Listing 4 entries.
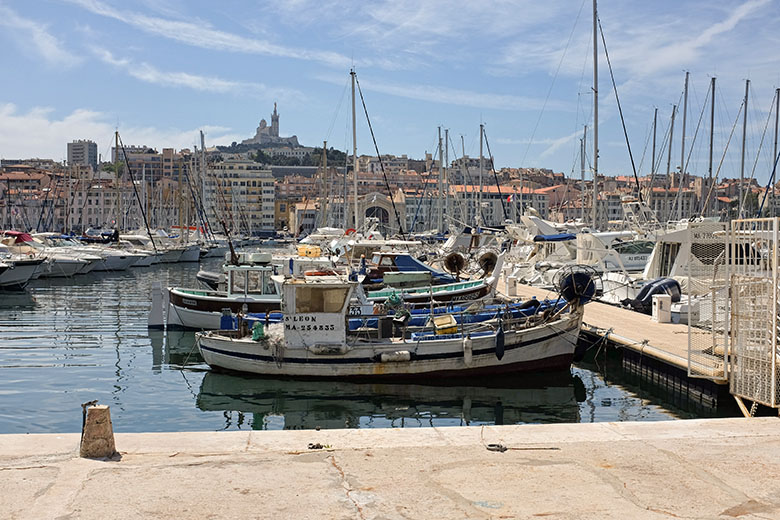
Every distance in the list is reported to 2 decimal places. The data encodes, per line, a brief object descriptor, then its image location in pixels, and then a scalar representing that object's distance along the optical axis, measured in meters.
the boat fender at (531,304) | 19.61
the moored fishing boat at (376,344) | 16.55
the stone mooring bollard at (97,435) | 8.38
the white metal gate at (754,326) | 11.21
